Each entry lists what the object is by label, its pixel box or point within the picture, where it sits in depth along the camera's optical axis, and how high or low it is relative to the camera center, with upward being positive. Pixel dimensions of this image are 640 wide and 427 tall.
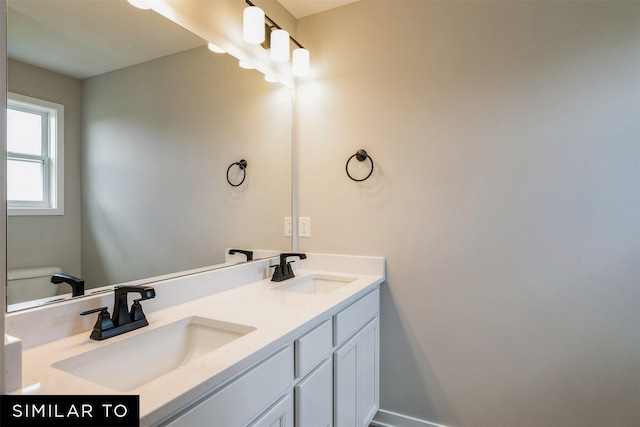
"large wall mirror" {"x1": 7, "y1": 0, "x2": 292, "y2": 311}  0.97 +0.29
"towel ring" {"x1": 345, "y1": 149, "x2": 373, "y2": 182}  1.92 +0.33
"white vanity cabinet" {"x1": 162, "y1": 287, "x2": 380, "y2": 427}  0.83 -0.56
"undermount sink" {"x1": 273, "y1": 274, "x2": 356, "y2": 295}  1.86 -0.41
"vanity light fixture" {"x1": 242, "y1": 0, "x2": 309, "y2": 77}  1.64 +0.94
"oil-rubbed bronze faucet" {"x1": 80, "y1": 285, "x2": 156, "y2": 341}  0.98 -0.33
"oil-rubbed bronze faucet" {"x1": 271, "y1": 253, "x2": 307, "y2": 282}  1.79 -0.32
